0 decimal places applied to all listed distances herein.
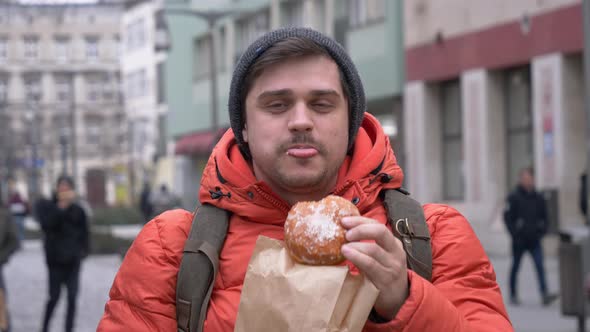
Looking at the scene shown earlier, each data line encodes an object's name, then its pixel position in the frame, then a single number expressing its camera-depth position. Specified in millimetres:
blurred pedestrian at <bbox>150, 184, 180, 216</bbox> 34281
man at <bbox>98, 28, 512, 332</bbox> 2855
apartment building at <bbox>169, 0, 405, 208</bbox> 31547
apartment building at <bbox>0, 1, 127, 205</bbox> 89375
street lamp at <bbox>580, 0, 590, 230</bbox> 10852
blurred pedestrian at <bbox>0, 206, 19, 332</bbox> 11680
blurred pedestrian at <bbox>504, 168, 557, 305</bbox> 15562
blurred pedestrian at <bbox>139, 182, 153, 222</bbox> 41781
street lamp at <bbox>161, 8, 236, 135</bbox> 25719
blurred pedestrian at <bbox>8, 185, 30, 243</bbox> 30312
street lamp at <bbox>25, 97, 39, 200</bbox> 51594
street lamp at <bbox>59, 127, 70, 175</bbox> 43188
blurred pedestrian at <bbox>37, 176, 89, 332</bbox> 12227
